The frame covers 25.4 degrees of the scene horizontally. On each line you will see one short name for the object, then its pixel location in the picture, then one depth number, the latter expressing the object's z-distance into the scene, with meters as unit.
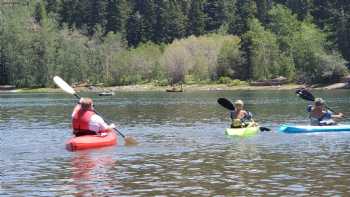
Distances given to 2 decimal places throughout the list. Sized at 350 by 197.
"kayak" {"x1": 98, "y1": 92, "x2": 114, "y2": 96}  122.89
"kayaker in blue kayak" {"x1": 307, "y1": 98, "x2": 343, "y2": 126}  38.34
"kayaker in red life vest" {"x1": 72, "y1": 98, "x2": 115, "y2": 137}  29.94
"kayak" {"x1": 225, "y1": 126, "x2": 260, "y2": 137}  36.22
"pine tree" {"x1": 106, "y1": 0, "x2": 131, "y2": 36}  189.88
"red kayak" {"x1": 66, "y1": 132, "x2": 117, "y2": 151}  30.05
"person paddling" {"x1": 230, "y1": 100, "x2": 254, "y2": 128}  36.66
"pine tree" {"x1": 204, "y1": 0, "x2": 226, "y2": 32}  194.12
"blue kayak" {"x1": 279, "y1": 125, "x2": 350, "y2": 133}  37.56
